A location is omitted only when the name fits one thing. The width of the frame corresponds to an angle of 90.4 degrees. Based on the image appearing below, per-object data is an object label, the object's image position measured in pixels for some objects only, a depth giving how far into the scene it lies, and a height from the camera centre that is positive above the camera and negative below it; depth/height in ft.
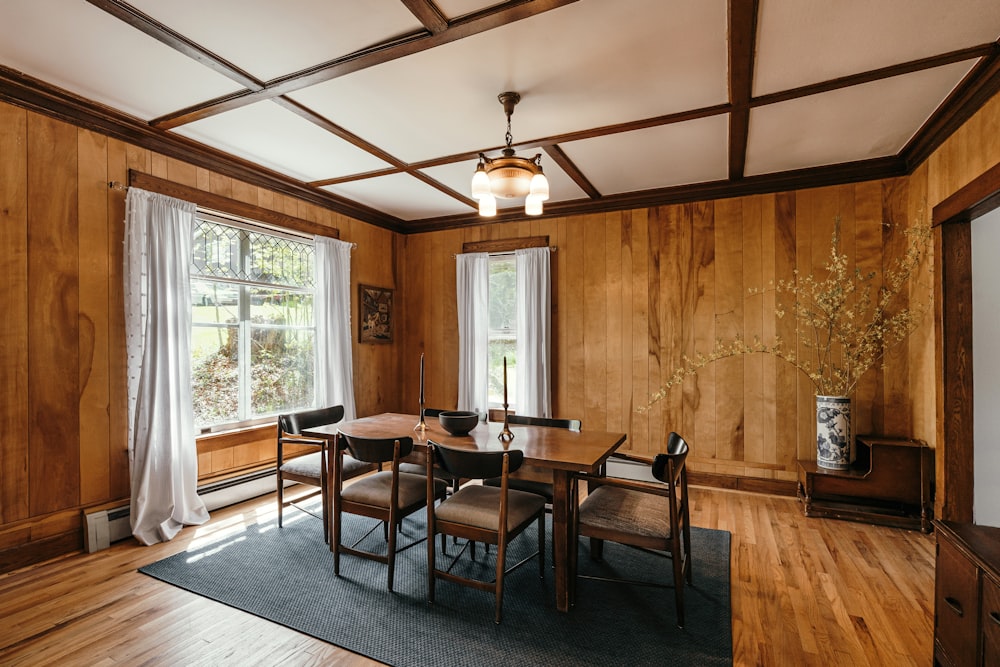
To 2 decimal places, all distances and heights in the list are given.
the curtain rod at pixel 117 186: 10.12 +3.09
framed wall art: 16.71 +0.61
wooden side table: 10.98 -3.70
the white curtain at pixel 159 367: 10.23 -0.68
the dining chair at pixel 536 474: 7.98 -2.33
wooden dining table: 7.64 -2.06
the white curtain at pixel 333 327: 14.93 +0.18
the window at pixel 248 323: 12.16 +0.30
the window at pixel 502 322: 16.87 +0.29
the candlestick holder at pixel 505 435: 9.16 -1.99
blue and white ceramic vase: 11.62 -2.50
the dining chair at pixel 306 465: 10.13 -2.97
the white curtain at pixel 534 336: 15.71 -0.20
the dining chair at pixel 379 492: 8.31 -2.87
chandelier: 8.78 +2.71
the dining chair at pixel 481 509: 7.38 -2.89
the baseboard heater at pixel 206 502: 9.74 -3.86
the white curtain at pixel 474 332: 16.87 -0.04
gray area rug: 6.73 -4.34
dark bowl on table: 9.61 -1.78
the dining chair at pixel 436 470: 10.89 -3.17
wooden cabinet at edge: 4.68 -2.79
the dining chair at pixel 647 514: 7.25 -2.92
